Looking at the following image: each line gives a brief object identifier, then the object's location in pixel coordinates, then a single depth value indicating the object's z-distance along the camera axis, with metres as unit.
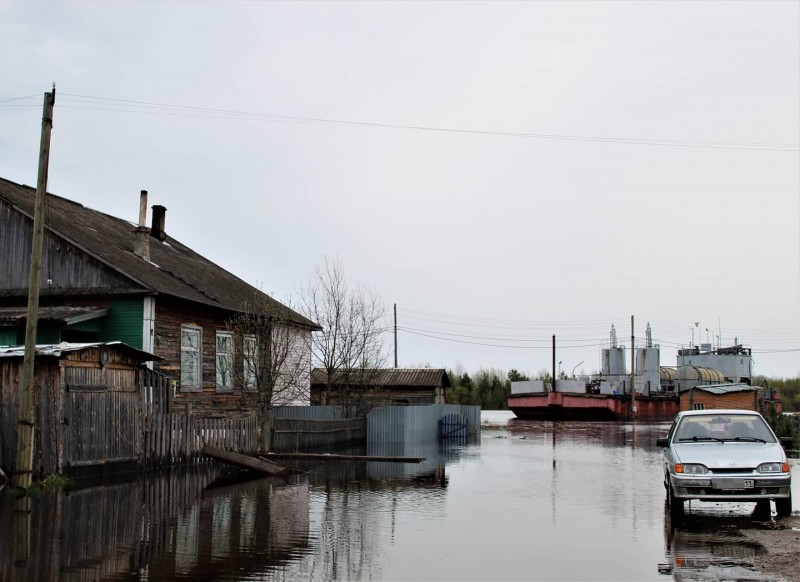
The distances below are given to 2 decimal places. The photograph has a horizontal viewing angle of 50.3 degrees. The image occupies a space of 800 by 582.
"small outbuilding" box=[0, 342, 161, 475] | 15.77
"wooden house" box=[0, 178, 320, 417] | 22.88
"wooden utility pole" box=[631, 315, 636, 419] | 72.38
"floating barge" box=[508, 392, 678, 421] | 70.69
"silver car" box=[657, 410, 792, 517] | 12.41
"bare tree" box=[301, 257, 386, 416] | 32.38
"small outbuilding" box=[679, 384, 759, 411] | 39.72
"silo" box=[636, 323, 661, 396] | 83.88
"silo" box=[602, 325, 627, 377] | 87.57
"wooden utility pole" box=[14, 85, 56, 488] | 14.62
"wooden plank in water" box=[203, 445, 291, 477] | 18.41
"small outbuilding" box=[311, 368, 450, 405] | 41.56
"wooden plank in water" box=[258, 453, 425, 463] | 22.16
